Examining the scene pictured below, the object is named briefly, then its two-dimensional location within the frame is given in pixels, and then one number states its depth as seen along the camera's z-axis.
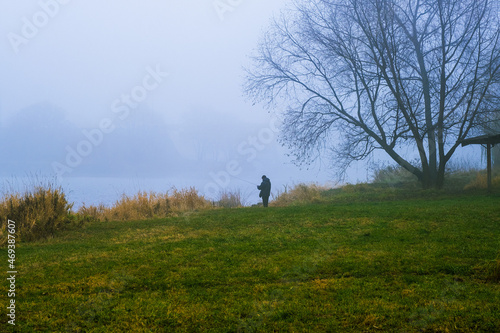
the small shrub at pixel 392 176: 24.73
